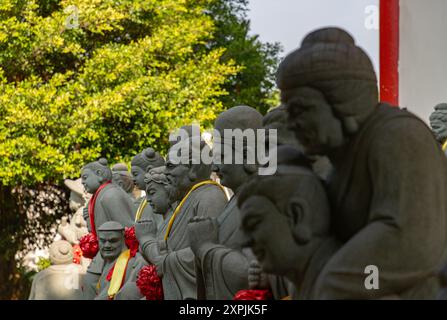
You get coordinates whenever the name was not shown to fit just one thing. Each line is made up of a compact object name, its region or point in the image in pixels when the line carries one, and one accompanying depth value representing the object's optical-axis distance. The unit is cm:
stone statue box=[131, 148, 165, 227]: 1316
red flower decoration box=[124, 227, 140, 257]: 1201
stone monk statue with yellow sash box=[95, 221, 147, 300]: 1182
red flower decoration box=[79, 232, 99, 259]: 1362
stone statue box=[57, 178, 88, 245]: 1925
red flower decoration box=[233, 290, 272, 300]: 591
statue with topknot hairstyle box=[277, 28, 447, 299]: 458
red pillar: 1334
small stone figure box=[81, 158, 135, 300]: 1332
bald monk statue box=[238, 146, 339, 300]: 475
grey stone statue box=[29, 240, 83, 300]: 1483
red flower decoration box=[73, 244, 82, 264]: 1659
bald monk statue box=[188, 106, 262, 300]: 716
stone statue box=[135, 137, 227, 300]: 917
